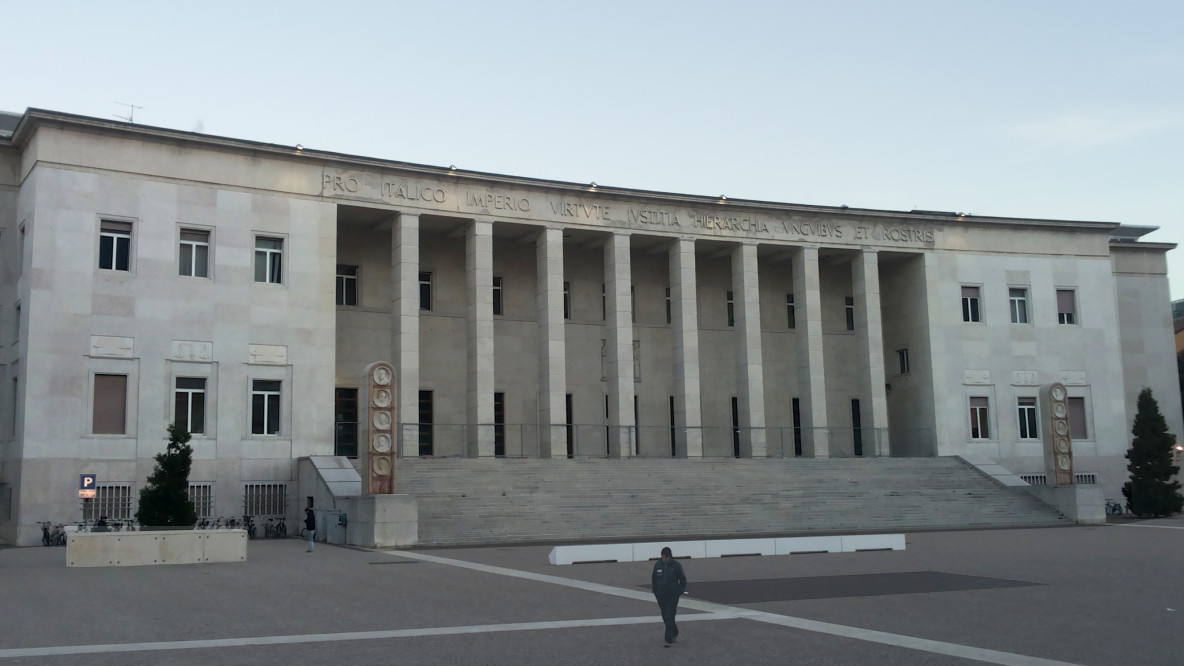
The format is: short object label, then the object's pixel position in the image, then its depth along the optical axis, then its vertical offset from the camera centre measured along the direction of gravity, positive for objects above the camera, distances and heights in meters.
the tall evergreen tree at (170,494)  25.99 -1.03
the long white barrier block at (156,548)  23.75 -2.18
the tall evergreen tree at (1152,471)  41.84 -1.59
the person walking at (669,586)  12.80 -1.78
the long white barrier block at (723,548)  23.86 -2.58
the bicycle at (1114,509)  45.05 -3.26
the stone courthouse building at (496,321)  33.75 +4.84
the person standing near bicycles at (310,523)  27.58 -1.97
